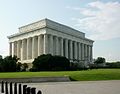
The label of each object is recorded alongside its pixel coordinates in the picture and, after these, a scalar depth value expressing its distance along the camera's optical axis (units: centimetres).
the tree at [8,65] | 4417
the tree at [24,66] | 5335
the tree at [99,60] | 7458
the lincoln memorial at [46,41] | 5809
